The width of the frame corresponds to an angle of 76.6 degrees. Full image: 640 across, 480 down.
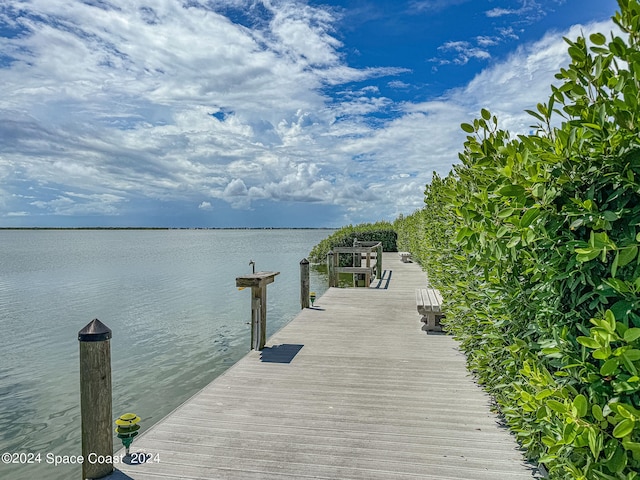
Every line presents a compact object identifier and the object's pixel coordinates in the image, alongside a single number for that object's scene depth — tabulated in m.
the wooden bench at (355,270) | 12.95
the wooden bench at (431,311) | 7.39
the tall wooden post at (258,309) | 6.41
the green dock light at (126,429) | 3.47
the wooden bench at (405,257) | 20.14
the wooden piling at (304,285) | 9.81
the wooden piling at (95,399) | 3.11
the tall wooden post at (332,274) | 13.06
